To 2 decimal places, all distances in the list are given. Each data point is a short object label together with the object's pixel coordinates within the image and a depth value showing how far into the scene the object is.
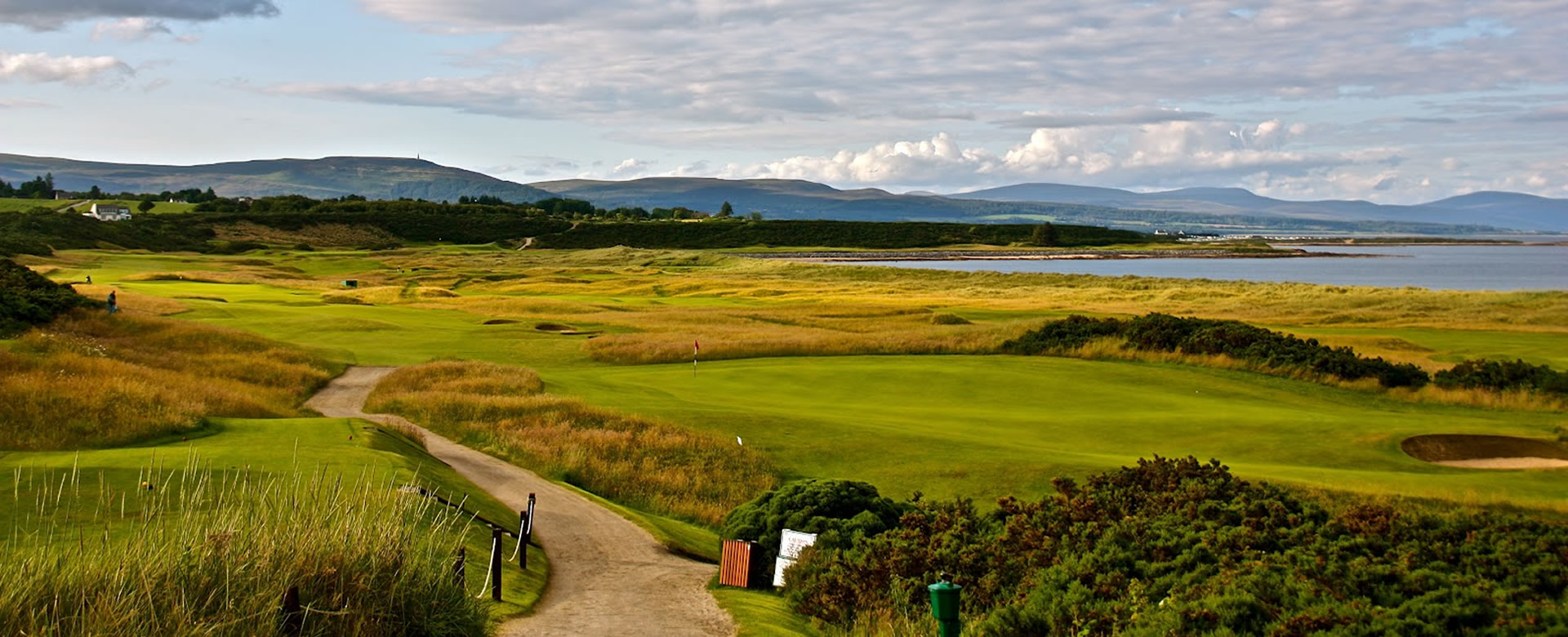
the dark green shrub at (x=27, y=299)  33.62
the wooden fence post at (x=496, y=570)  13.53
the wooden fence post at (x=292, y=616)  9.16
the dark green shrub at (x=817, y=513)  16.38
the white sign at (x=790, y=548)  16.33
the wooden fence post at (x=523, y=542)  15.63
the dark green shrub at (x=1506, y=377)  33.28
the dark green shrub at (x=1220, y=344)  36.41
